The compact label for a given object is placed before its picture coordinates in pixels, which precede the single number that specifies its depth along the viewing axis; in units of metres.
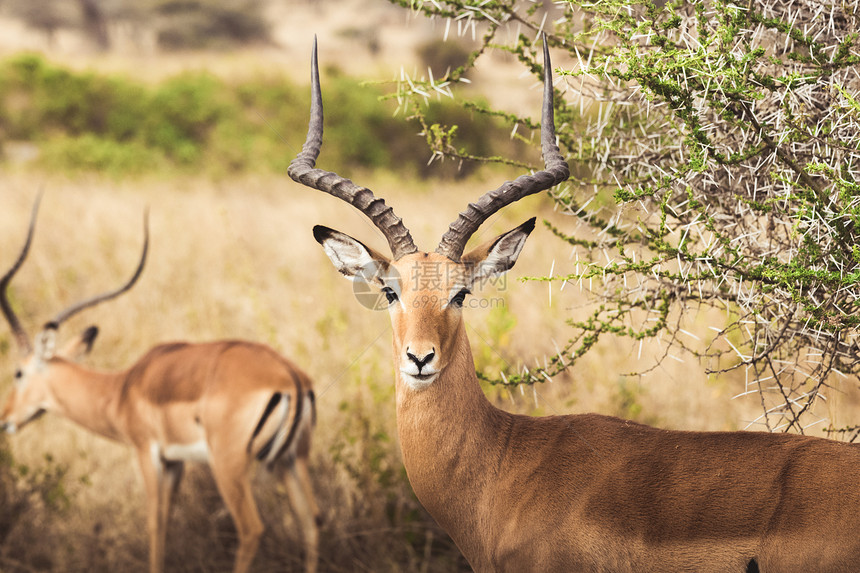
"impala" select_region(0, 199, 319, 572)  11.04
